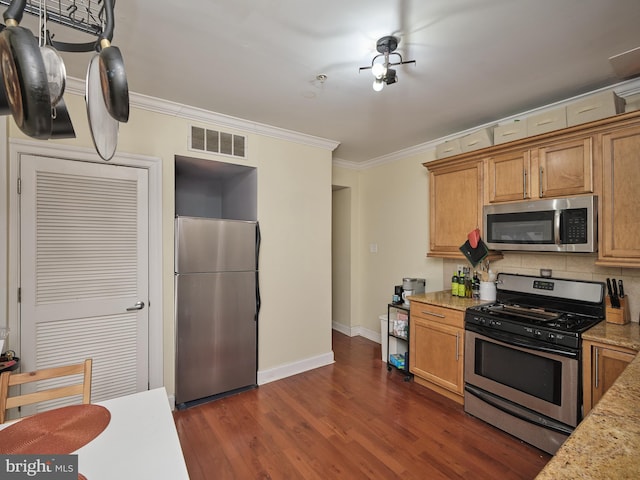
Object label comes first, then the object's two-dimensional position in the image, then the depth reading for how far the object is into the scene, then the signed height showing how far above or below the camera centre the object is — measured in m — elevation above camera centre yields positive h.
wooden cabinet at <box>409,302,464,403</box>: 2.72 -1.03
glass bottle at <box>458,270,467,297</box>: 3.14 -0.49
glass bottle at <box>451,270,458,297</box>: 3.20 -0.48
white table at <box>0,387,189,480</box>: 1.00 -0.76
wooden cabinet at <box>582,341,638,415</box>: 1.84 -0.79
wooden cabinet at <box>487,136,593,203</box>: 2.28 +0.57
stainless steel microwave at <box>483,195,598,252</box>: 2.24 +0.13
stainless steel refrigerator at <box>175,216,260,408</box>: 2.74 -0.63
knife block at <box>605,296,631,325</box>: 2.20 -0.53
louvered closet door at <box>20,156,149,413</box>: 2.20 -0.22
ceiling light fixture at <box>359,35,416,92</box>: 1.81 +1.12
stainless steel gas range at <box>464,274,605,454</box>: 2.05 -0.87
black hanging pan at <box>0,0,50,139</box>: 0.66 +0.36
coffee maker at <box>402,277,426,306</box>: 3.59 -0.55
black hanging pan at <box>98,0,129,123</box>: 0.86 +0.47
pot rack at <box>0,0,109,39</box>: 1.05 +1.17
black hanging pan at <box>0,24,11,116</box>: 0.78 +0.37
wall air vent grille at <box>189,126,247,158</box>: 2.87 +0.96
